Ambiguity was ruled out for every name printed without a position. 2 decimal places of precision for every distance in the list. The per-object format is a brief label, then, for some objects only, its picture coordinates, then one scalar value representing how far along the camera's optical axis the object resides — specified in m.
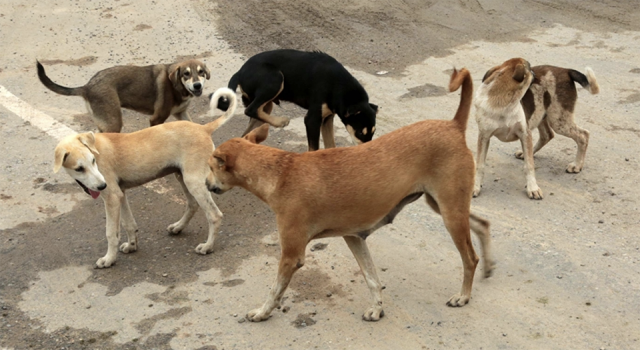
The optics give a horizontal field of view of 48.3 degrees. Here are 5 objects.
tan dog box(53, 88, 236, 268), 6.46
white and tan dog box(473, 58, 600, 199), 7.32
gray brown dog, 8.34
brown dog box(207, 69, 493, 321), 5.25
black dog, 7.69
